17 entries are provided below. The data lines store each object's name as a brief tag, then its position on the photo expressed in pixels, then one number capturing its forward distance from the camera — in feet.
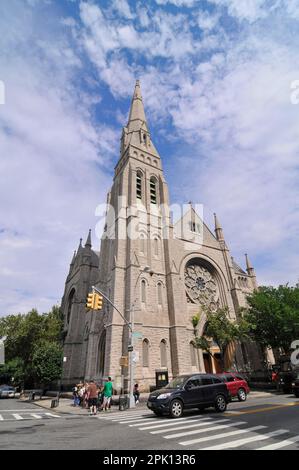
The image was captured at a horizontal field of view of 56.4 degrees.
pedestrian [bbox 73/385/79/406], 63.45
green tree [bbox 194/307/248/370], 78.59
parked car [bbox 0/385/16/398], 115.44
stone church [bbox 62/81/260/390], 82.53
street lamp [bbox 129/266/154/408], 52.54
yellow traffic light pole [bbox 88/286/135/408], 52.37
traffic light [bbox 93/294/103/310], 47.47
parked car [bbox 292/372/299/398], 53.19
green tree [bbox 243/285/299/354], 84.38
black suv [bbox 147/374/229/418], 35.27
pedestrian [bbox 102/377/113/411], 50.37
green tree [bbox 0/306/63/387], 117.08
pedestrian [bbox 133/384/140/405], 59.03
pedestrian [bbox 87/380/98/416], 46.68
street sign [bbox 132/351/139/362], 54.36
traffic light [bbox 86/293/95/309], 47.44
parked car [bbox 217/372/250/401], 53.31
